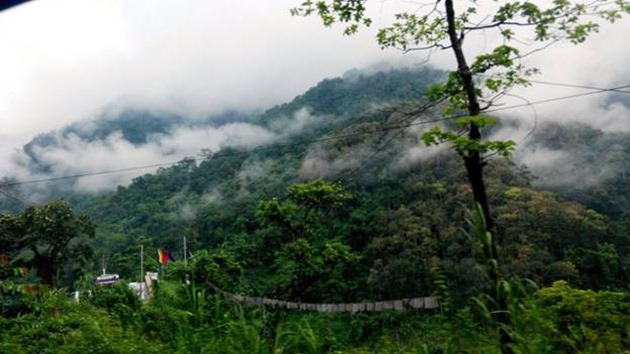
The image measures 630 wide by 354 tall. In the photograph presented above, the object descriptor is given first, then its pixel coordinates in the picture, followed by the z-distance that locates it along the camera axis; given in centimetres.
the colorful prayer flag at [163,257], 1883
